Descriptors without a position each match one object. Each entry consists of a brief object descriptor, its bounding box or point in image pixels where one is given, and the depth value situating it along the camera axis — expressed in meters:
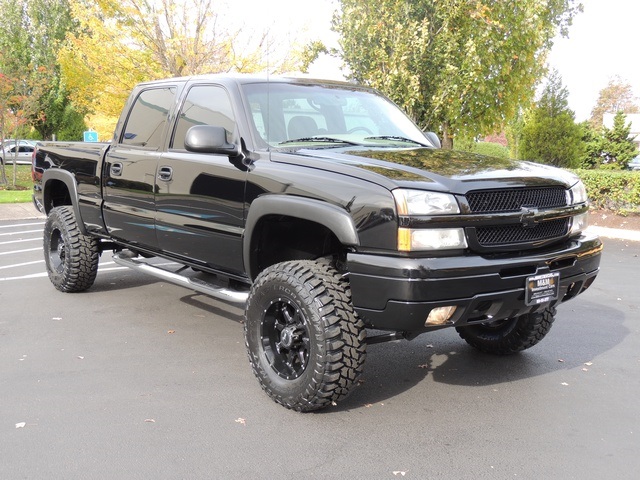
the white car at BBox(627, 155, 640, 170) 27.39
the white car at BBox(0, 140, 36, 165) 37.31
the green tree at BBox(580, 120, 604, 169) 21.67
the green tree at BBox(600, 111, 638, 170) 21.25
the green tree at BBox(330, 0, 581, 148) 14.59
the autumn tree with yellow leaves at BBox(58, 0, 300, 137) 15.19
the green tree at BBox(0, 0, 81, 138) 29.61
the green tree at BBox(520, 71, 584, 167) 20.23
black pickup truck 3.45
